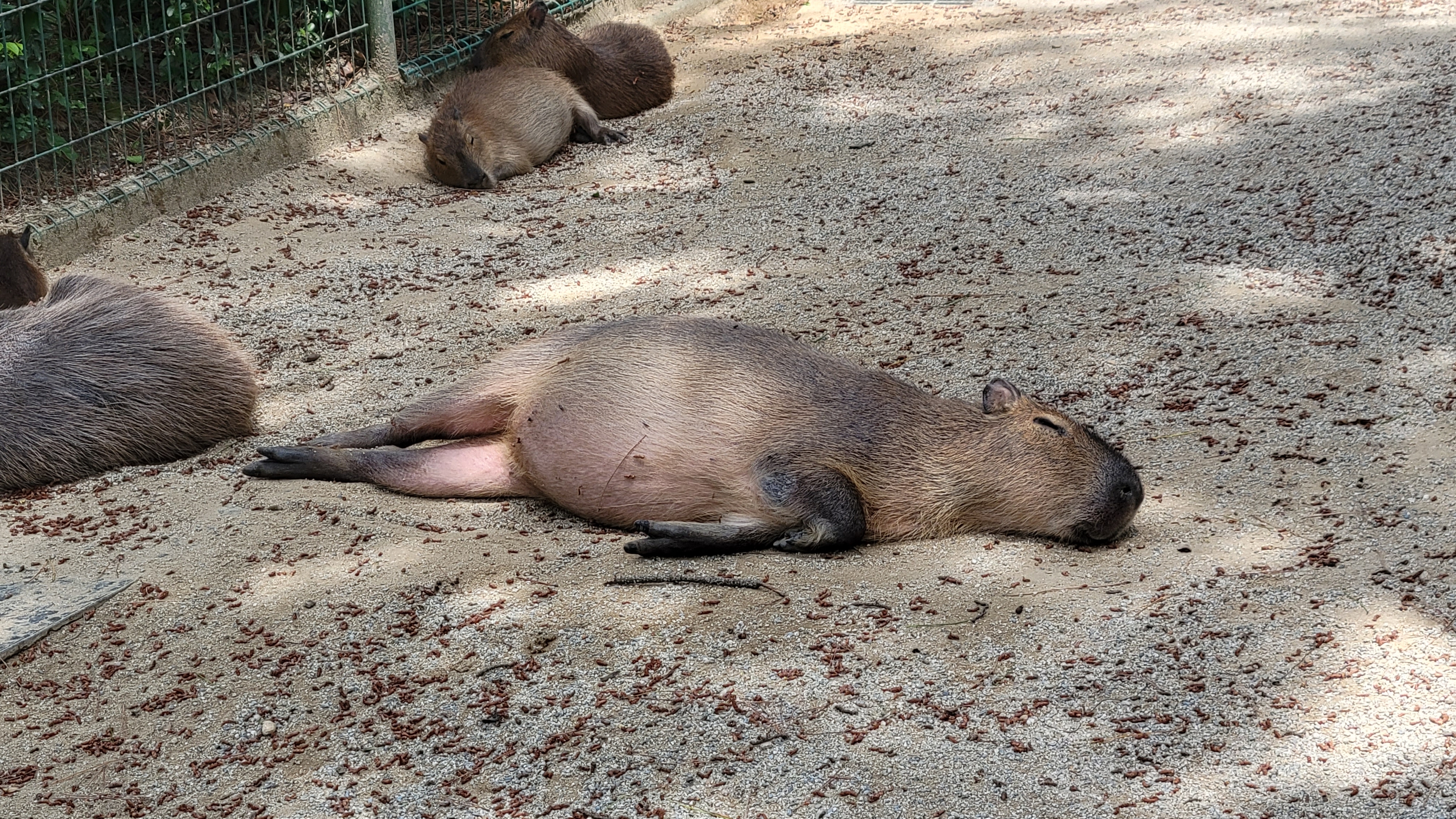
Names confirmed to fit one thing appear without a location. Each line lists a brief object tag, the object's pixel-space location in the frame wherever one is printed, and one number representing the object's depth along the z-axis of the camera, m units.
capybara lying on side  3.54
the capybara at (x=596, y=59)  7.96
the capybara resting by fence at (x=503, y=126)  7.00
